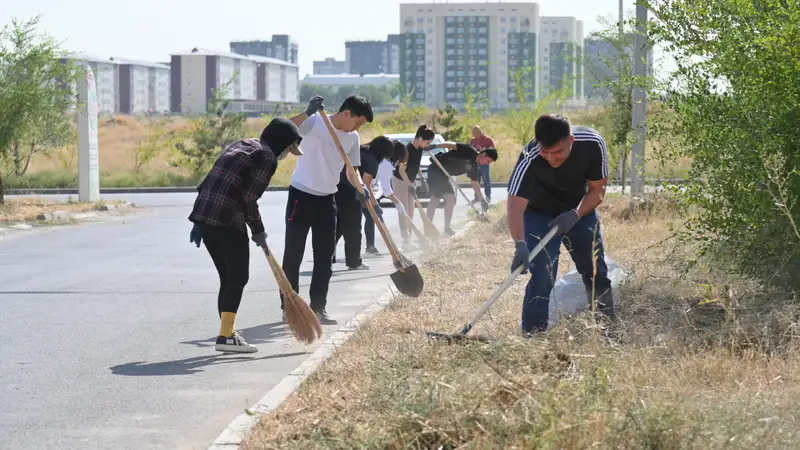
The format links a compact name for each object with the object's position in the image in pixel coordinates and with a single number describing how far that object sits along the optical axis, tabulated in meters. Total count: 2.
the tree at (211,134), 40.44
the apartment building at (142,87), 166.88
